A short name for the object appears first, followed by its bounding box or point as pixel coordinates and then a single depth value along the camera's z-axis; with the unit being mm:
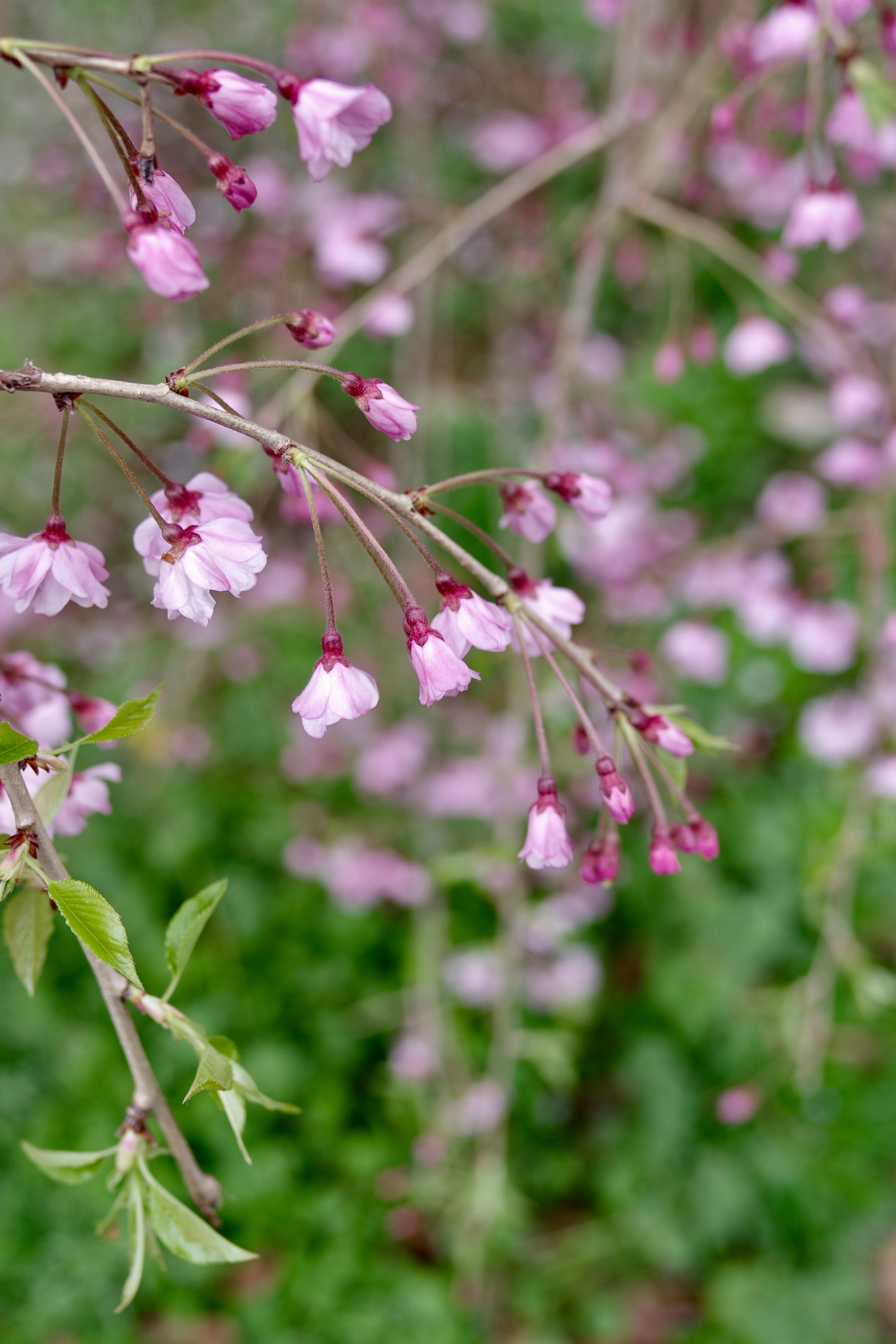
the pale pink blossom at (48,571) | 665
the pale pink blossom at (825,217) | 843
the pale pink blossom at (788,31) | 806
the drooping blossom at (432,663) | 659
